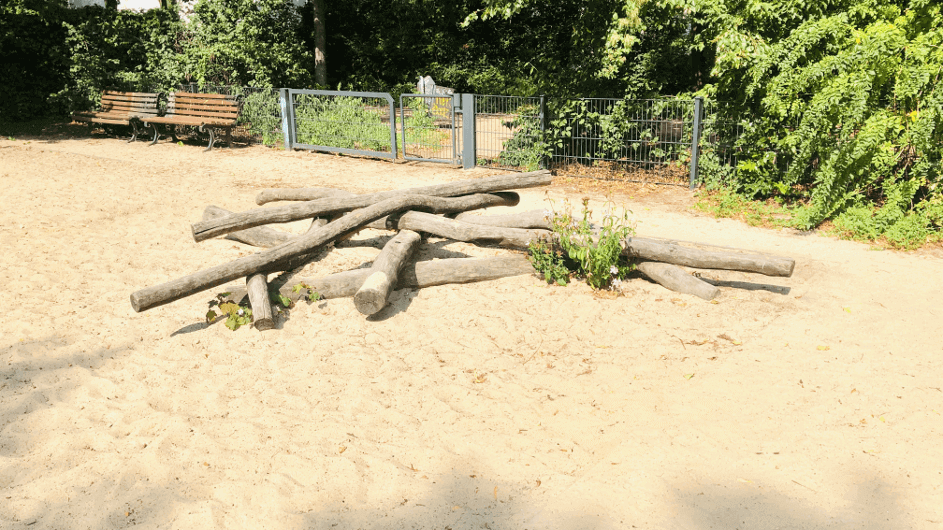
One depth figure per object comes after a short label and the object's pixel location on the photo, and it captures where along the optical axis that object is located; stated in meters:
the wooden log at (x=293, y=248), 5.01
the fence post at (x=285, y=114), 13.56
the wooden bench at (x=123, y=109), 14.59
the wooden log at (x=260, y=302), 5.07
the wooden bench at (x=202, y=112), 13.57
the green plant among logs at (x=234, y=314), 5.17
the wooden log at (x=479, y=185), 6.49
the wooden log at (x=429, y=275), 5.54
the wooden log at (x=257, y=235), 6.78
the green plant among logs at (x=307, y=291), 5.52
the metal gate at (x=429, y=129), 12.02
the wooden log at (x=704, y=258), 5.34
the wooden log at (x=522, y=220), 6.06
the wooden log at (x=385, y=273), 4.98
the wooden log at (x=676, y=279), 5.52
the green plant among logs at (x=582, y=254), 5.64
